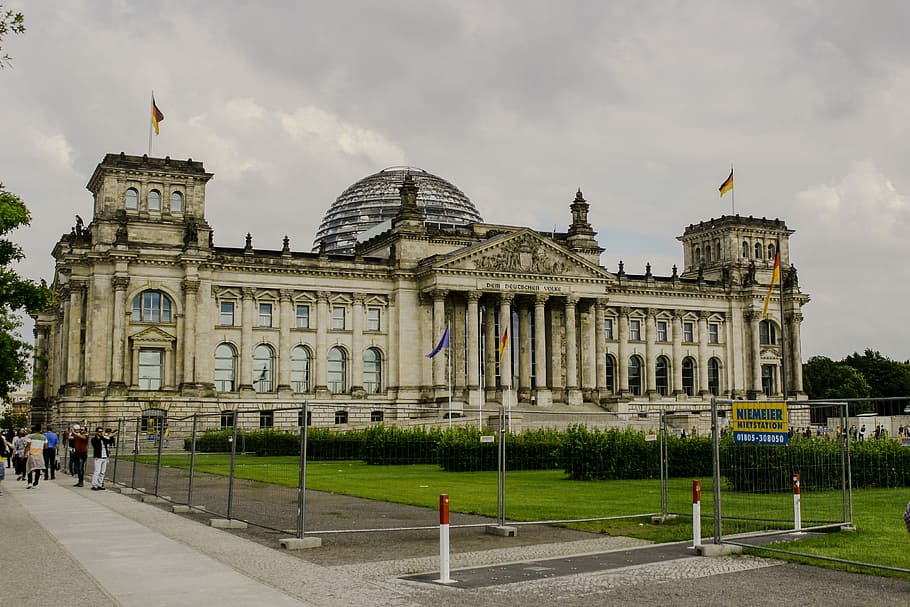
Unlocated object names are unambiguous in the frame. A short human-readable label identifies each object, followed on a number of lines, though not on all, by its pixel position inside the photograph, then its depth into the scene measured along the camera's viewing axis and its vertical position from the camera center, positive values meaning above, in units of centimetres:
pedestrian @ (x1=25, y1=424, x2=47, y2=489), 3703 -111
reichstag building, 7906 +917
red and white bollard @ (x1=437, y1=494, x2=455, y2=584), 1639 -197
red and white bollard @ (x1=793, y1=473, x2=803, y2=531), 2081 -170
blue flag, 7467 +615
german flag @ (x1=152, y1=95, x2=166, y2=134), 7969 +2422
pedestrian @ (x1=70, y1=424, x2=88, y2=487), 3862 -91
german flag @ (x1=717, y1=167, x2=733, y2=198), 8796 +2074
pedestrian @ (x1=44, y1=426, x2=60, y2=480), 4331 -110
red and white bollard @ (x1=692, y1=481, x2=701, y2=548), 1881 -162
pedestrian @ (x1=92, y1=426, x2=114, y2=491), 3672 -102
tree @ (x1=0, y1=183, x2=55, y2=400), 4438 +619
